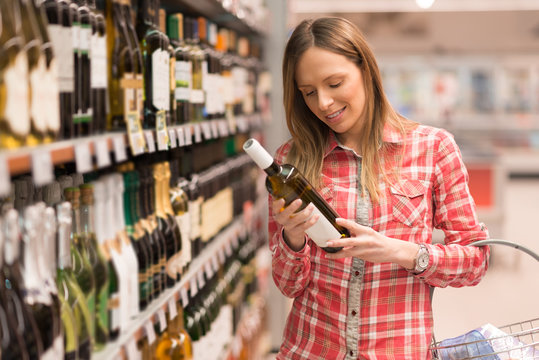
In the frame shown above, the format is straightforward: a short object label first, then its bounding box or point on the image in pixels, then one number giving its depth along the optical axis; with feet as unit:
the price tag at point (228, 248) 10.25
